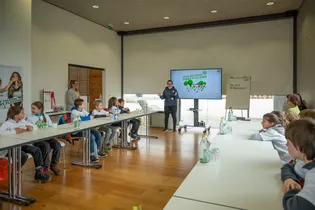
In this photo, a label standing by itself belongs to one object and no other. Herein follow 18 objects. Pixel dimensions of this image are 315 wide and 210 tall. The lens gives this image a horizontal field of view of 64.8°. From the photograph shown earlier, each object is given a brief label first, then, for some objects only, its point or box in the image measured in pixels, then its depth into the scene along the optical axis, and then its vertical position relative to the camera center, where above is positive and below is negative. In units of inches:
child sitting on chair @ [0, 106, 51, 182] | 117.9 -15.3
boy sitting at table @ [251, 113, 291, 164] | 92.0 -13.9
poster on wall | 164.7 +6.5
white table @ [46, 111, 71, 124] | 223.2 -16.5
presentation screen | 277.9 +17.5
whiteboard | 266.2 +5.4
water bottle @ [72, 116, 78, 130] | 135.7 -14.7
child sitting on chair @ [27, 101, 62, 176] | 134.5 -15.1
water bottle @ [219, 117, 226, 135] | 115.0 -14.0
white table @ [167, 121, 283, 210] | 46.3 -18.6
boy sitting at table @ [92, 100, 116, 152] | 187.4 -23.8
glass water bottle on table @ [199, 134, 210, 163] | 68.7 -15.5
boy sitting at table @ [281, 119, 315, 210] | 35.4 -9.4
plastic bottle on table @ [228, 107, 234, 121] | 168.9 -13.0
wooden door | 313.5 +16.9
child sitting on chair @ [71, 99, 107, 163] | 164.4 -23.3
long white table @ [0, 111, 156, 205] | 98.5 -22.5
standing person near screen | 282.4 -2.6
